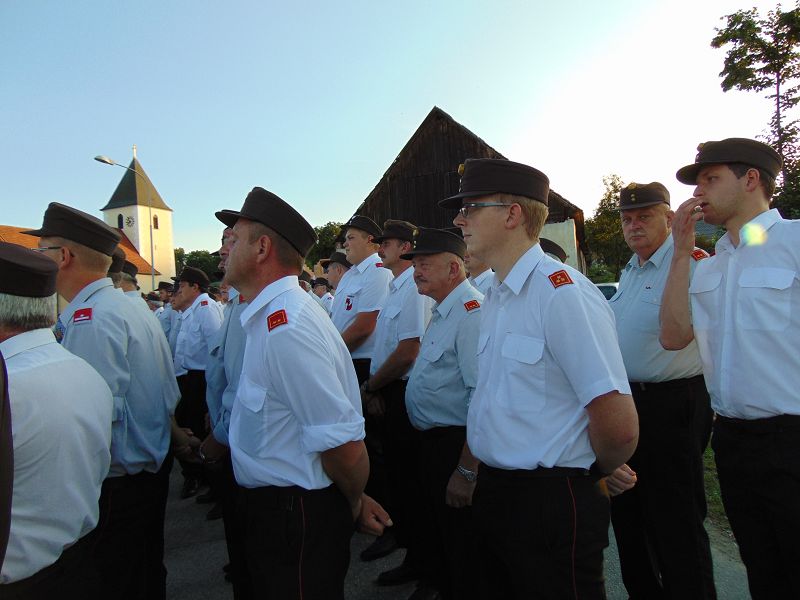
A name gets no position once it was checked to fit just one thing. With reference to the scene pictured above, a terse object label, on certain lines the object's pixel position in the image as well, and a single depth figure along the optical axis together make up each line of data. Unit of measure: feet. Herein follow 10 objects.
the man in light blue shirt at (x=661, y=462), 9.49
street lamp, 65.30
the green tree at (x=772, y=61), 50.90
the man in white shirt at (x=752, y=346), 7.19
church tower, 210.79
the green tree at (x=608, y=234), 108.74
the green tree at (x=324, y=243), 148.36
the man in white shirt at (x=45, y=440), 6.13
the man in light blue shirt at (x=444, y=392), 9.96
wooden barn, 74.54
